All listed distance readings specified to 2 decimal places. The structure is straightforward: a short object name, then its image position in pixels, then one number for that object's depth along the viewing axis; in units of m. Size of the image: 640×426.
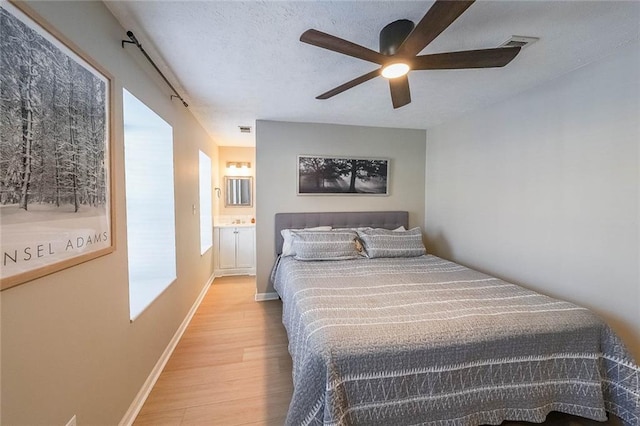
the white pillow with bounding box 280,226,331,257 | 2.99
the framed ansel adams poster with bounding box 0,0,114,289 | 0.83
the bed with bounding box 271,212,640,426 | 1.23
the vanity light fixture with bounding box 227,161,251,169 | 4.82
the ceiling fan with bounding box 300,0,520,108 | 1.19
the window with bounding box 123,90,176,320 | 2.09
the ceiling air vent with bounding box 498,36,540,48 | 1.61
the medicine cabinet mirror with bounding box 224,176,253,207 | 4.80
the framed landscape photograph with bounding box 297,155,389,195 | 3.39
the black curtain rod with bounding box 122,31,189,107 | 1.54
